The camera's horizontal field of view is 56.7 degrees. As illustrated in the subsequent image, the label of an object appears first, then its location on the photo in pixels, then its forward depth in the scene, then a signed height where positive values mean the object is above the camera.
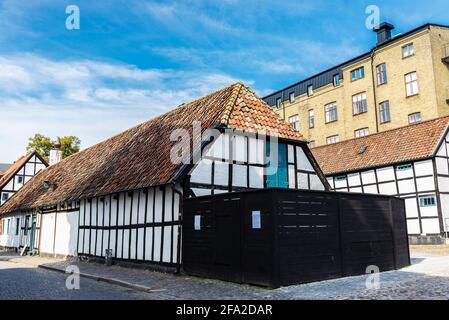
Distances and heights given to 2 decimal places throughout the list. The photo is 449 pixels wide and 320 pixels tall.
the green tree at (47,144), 49.88 +11.12
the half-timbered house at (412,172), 22.15 +3.54
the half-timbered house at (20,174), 40.75 +6.28
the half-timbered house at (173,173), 13.94 +2.27
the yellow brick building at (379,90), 31.02 +12.34
